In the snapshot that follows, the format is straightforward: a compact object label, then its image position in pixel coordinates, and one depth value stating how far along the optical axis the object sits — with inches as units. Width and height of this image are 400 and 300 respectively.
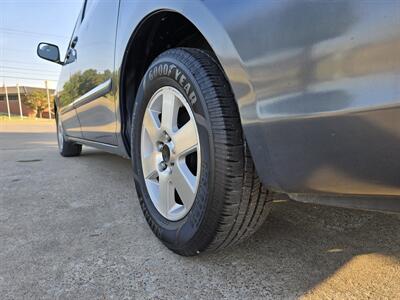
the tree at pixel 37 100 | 1401.3
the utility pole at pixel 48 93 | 1422.2
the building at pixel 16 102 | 1451.8
